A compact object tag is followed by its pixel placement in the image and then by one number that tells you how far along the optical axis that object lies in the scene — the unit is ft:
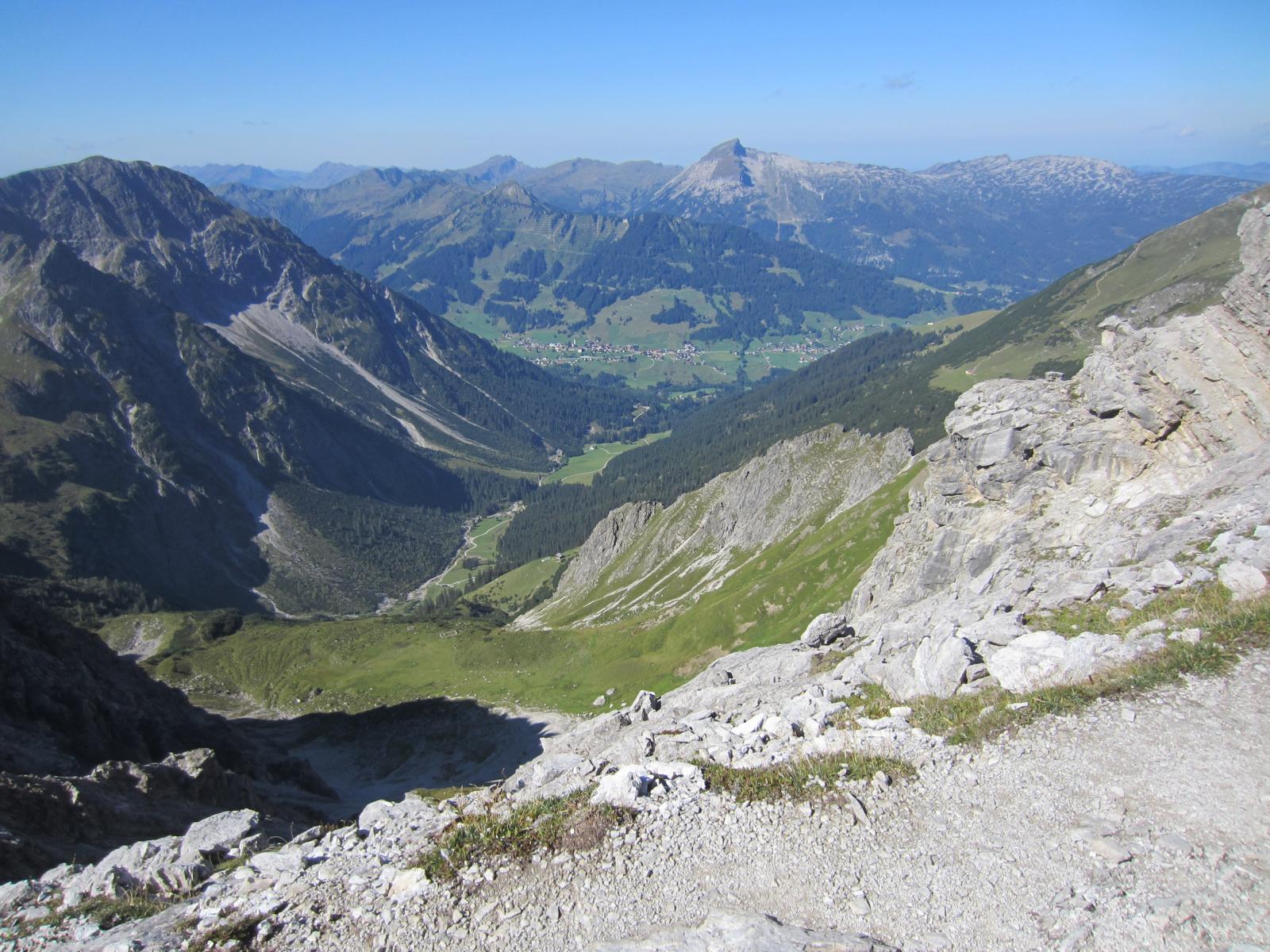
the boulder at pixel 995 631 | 82.69
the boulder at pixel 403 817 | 70.74
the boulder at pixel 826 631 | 156.56
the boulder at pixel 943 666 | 78.84
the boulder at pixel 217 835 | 73.87
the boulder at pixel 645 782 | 67.97
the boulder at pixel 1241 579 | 74.02
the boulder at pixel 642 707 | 125.59
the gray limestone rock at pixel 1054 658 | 71.46
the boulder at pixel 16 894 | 67.11
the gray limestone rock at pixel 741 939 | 50.03
